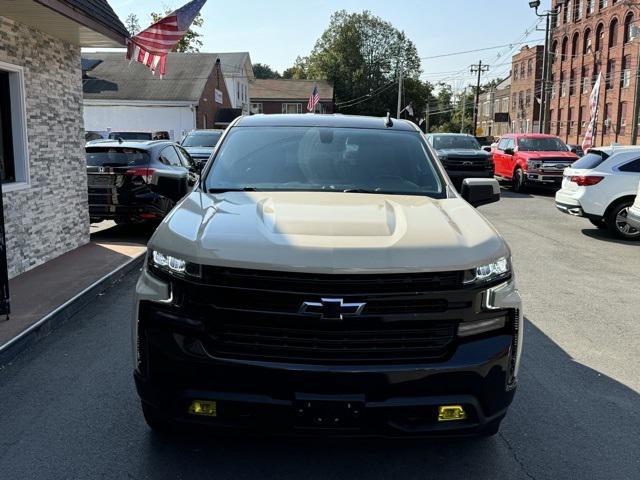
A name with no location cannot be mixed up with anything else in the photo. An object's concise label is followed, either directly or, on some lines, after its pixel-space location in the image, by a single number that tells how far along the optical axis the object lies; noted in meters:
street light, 33.08
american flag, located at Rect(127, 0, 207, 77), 11.20
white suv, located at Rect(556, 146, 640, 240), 11.27
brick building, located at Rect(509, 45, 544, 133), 66.88
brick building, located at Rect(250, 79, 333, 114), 72.56
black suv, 10.27
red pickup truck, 19.38
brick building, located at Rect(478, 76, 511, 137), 81.06
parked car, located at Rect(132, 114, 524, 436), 2.83
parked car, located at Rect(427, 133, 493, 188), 20.03
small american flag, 34.47
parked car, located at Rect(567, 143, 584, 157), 30.30
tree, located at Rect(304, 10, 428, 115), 89.56
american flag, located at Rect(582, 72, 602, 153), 24.53
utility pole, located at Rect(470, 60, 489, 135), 81.56
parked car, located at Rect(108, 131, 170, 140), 27.77
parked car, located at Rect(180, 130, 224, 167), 18.53
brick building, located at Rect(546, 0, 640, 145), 47.22
